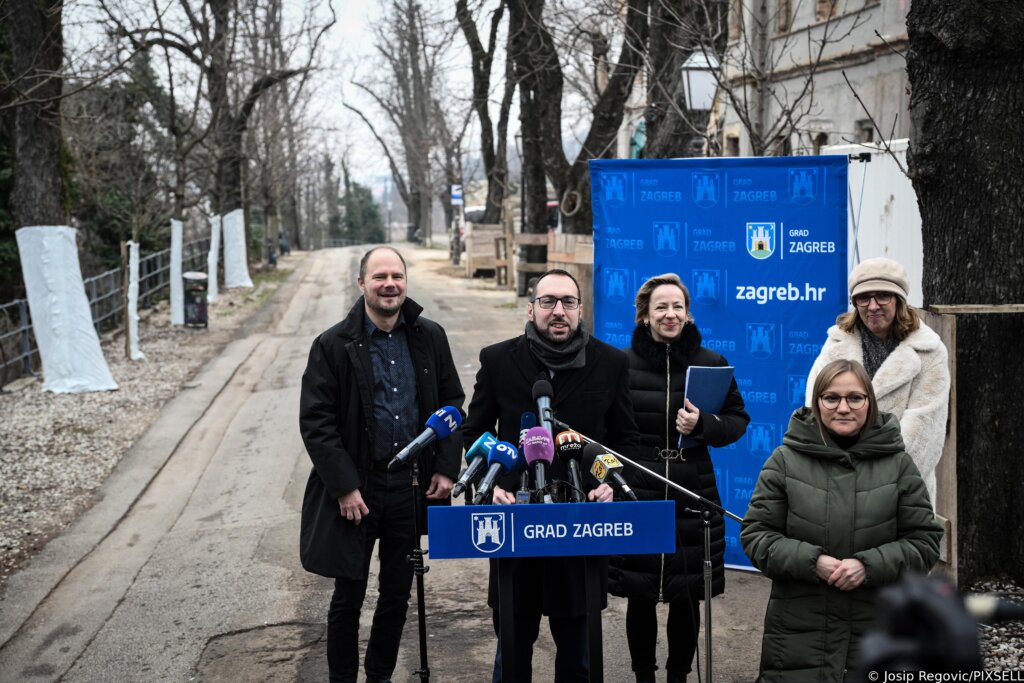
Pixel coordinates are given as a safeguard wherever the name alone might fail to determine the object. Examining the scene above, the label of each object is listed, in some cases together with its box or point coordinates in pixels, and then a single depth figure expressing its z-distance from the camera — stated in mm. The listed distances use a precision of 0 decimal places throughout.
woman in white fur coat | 5289
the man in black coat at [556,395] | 4598
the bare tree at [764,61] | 11328
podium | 3830
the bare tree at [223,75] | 27406
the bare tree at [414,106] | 51594
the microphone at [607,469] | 4020
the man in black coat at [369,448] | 5129
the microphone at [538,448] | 3951
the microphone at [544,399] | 4219
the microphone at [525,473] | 4035
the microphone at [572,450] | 4098
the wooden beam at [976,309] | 5977
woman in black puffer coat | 5227
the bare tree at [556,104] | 19734
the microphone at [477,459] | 4074
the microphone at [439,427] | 4621
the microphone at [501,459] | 3986
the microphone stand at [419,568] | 4590
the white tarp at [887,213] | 8961
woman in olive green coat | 4078
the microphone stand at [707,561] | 4000
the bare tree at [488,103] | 25656
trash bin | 22359
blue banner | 6953
